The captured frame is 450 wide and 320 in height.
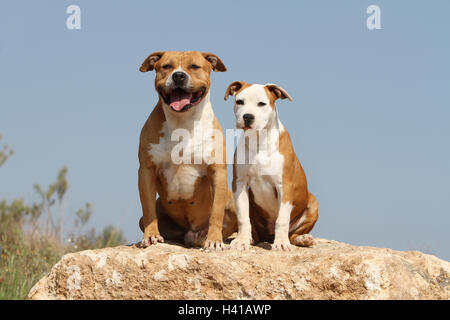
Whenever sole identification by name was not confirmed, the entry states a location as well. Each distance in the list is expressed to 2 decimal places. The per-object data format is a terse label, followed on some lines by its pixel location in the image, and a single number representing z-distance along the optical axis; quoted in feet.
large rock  18.03
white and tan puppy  22.70
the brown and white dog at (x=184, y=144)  21.44
